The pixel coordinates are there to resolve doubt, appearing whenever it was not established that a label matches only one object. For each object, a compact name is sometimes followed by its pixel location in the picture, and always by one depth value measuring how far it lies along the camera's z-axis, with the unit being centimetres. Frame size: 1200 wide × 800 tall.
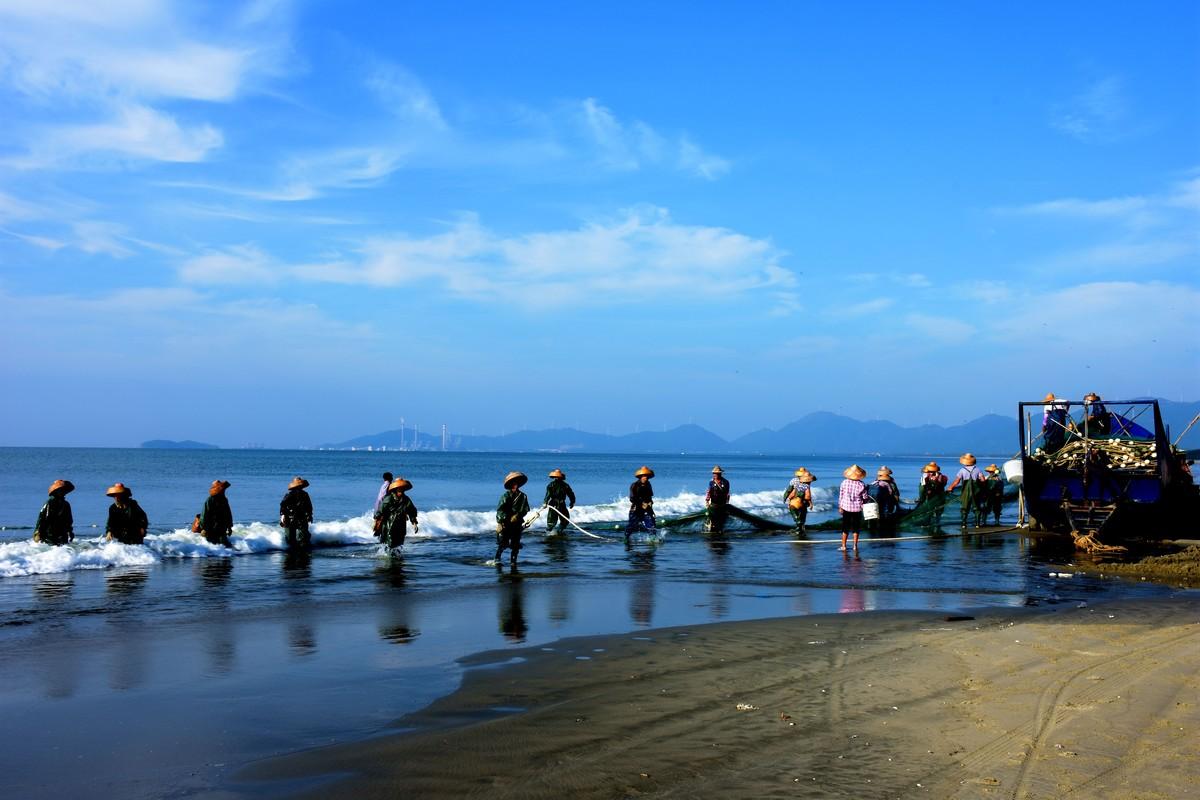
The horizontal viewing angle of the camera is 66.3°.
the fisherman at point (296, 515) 1923
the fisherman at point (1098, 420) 2078
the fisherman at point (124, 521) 1689
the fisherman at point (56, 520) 1594
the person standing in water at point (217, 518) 1872
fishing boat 1853
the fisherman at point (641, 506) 2117
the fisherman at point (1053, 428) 2117
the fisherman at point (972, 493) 2462
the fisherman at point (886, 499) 2411
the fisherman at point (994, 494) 2565
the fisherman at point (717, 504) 2350
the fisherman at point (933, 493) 2439
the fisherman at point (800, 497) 2314
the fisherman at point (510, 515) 1582
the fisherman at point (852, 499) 1914
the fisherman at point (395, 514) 1723
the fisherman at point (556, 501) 2203
